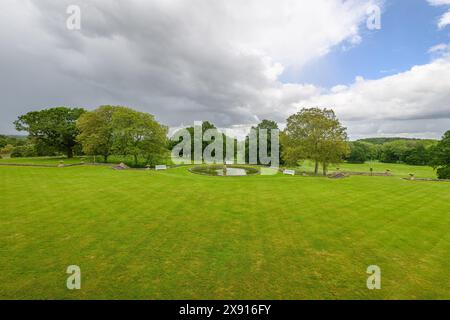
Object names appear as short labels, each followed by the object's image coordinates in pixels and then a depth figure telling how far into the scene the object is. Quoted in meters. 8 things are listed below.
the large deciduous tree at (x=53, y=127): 37.69
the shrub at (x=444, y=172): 33.72
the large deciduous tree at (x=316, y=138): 29.94
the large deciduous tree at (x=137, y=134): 34.81
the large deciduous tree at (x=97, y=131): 35.99
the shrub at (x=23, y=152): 49.56
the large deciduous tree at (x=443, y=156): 34.41
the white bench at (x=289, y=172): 30.52
